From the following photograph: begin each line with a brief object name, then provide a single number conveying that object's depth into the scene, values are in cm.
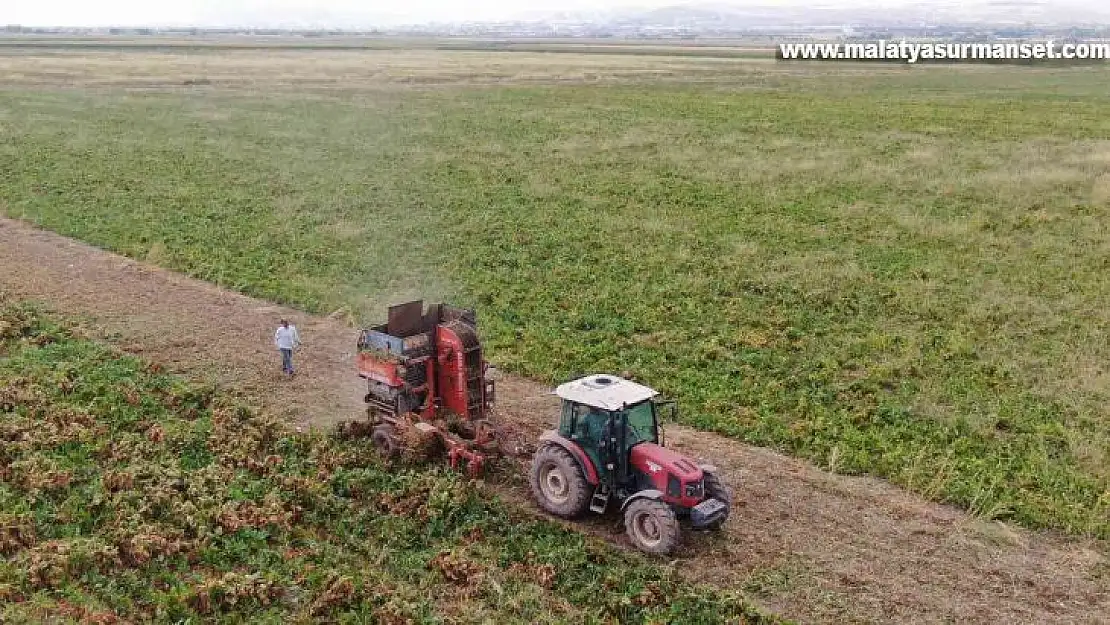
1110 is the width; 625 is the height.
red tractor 1340
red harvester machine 1606
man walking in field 1989
